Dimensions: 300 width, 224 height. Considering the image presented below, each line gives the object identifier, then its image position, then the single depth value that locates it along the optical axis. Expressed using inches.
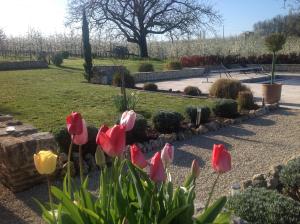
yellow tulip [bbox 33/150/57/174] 41.4
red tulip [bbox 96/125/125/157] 39.8
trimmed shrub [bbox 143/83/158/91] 346.3
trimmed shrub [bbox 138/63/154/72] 514.3
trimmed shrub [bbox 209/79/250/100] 288.9
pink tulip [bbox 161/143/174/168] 46.5
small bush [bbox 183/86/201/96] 311.2
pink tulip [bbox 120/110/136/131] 44.7
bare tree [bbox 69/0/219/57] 811.9
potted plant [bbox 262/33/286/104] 262.9
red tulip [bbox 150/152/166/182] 41.2
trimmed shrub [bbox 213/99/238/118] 217.9
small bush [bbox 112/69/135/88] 374.3
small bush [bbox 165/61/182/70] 543.7
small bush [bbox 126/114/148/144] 168.7
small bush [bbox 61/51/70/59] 779.1
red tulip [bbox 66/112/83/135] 41.6
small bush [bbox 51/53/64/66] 646.7
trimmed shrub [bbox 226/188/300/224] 72.9
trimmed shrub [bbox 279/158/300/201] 97.5
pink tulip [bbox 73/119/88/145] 43.1
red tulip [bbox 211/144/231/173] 41.5
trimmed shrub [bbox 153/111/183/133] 182.7
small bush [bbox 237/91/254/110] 243.7
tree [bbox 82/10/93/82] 442.3
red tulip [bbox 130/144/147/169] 44.3
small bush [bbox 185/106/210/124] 200.3
